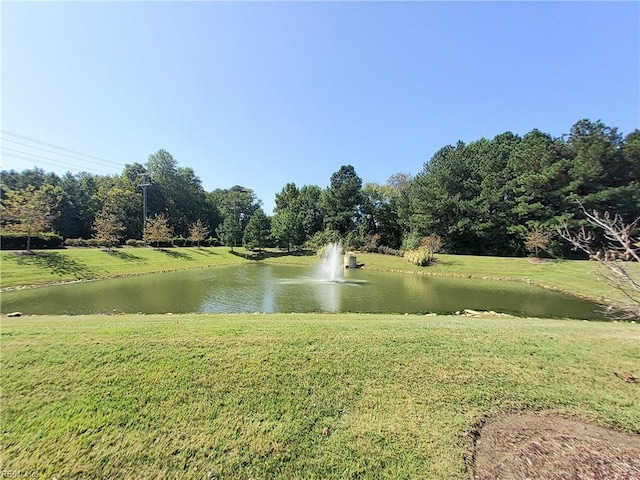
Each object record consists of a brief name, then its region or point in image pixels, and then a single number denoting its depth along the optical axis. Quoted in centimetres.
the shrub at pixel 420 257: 2769
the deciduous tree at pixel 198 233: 4036
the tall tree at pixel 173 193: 5147
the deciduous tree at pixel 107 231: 2994
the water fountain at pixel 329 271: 2019
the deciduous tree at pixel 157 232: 3538
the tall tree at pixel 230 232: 4084
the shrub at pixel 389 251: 3409
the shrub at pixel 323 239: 4107
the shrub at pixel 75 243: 2884
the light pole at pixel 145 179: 4689
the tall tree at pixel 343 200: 4406
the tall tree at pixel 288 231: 4203
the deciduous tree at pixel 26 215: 2272
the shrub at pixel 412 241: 3356
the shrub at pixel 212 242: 4653
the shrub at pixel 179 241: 3982
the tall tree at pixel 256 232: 3978
